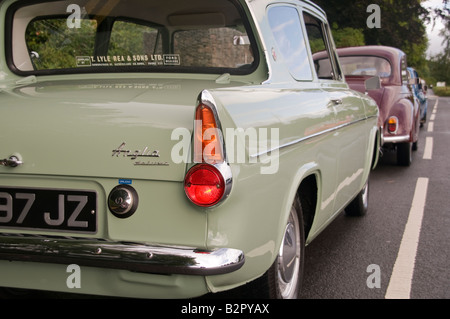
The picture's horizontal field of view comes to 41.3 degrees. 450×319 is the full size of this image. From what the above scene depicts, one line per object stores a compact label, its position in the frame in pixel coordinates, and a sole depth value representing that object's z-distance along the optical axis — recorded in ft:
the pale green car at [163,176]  7.84
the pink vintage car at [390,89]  29.30
